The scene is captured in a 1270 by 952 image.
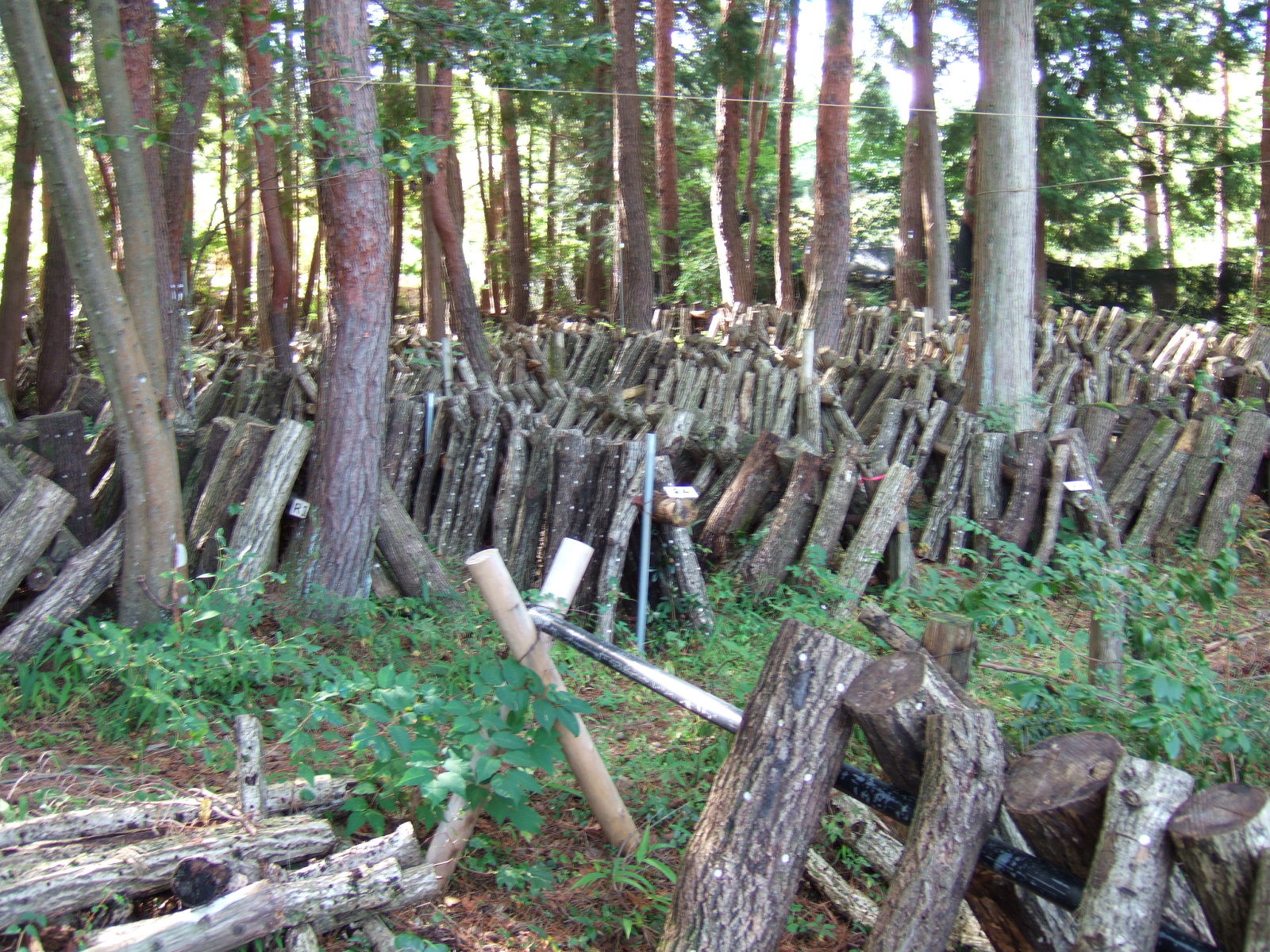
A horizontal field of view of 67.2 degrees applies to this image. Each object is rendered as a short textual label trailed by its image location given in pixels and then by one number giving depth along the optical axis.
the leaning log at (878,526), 5.81
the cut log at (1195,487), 7.15
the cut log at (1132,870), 2.05
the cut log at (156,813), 2.77
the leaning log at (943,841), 2.31
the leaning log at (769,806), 2.54
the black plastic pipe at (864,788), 2.22
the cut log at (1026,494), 6.73
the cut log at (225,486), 5.33
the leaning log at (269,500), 5.23
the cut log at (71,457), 5.14
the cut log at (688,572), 5.65
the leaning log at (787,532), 5.93
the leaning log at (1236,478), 7.01
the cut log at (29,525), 4.51
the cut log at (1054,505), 6.55
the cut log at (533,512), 6.36
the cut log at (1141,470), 7.24
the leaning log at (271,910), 2.37
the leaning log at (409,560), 5.89
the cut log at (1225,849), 1.94
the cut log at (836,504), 5.96
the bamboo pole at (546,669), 3.08
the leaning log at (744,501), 6.18
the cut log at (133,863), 2.47
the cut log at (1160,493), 7.10
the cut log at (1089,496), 6.58
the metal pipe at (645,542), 5.57
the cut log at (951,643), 3.27
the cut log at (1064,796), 2.23
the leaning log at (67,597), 4.45
